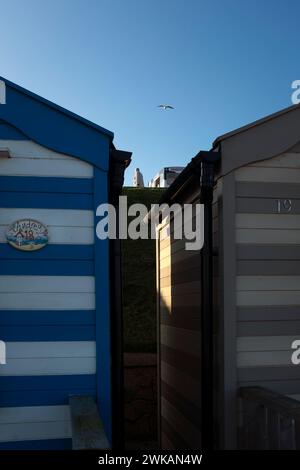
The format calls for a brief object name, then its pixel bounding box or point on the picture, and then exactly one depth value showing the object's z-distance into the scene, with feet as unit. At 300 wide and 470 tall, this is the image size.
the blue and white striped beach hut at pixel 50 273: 11.89
